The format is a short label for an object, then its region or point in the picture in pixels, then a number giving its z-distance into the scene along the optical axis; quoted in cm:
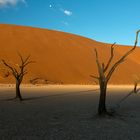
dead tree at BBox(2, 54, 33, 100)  1243
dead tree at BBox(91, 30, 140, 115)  751
